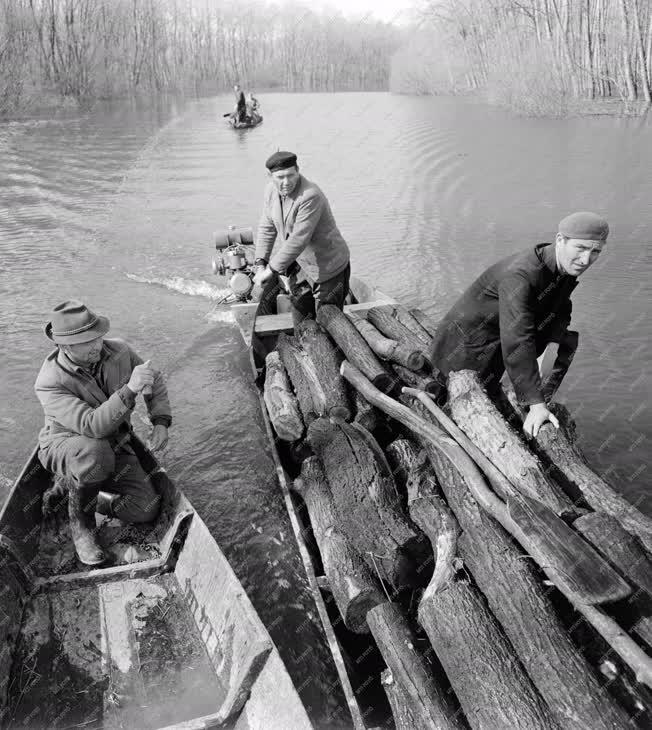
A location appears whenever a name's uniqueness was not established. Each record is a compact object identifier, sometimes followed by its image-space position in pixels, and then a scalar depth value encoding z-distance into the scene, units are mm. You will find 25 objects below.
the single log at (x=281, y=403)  5684
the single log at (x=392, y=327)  6508
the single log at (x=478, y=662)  2930
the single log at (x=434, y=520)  3711
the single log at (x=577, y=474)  3840
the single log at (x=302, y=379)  5738
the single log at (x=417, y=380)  5398
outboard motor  8742
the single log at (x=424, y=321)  7145
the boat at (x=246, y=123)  31250
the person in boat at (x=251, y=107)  31344
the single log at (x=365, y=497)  4035
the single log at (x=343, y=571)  3844
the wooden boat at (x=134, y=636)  3506
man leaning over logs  4113
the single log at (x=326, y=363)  5582
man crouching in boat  4477
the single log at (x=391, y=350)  5867
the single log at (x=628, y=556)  3195
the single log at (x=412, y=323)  6750
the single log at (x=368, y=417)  5402
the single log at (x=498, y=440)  4031
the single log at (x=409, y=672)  3174
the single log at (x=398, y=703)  3273
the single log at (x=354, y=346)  5742
